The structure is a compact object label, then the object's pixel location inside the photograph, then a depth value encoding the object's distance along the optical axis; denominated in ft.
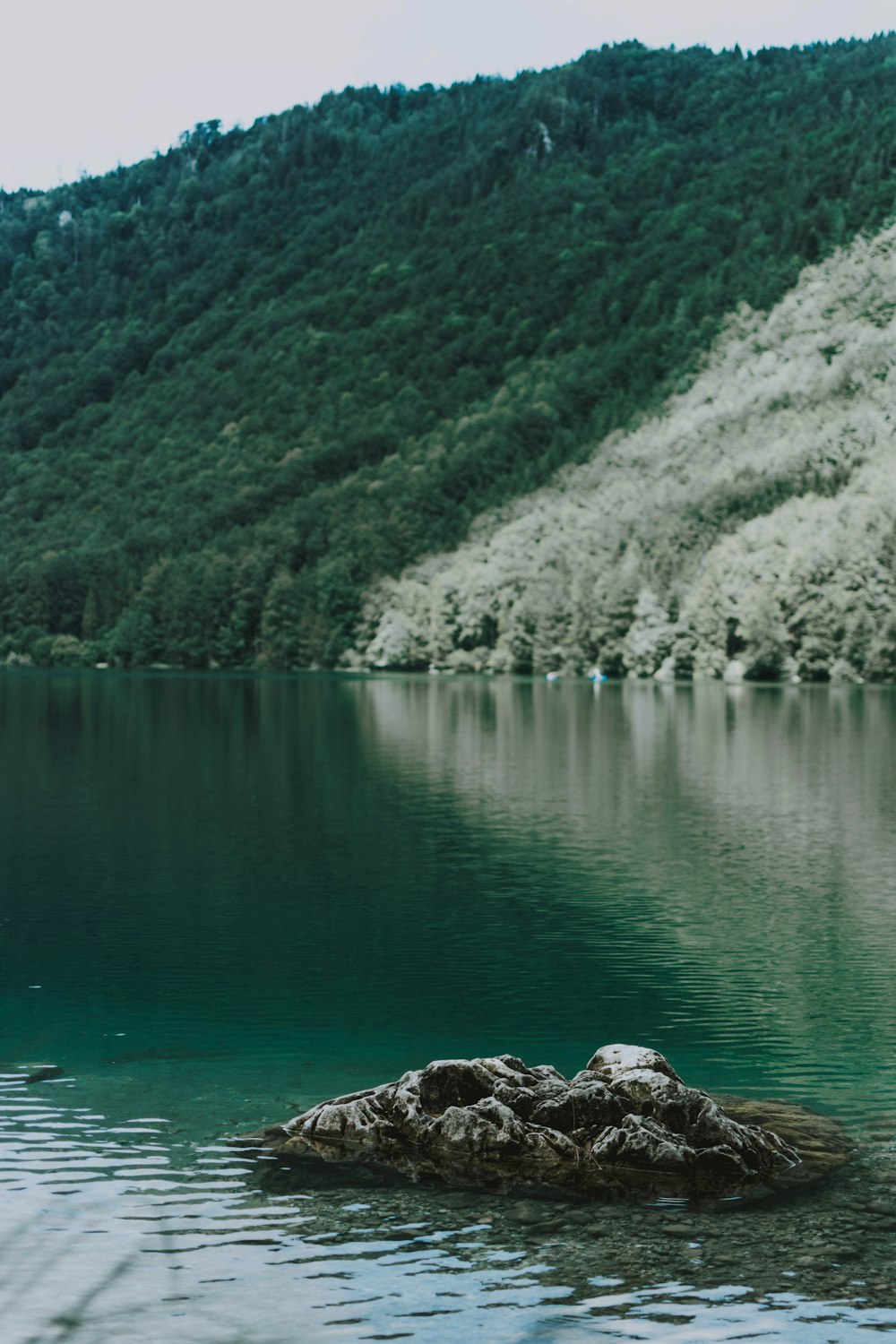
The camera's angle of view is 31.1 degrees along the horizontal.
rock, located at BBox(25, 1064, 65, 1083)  54.03
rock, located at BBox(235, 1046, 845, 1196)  43.39
